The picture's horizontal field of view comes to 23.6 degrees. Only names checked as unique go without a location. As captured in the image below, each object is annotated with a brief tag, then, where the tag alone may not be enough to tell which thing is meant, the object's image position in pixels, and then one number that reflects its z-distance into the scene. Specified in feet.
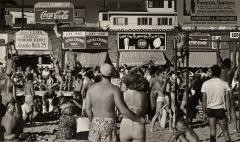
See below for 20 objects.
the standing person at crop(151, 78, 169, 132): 45.68
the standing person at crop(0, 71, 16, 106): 41.33
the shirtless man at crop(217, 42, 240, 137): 36.17
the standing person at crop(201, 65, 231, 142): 33.12
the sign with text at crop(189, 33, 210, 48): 141.86
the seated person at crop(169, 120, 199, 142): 30.60
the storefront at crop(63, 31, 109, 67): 141.73
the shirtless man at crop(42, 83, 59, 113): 54.80
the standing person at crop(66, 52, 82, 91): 56.67
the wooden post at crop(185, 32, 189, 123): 40.23
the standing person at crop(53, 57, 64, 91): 55.46
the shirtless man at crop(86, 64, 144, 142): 23.85
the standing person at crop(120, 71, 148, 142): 24.73
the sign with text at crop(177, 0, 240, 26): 135.85
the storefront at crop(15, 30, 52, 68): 137.90
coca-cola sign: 143.43
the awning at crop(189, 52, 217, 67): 155.43
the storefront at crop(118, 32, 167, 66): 152.15
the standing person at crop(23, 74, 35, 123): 50.06
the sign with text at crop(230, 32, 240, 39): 126.00
